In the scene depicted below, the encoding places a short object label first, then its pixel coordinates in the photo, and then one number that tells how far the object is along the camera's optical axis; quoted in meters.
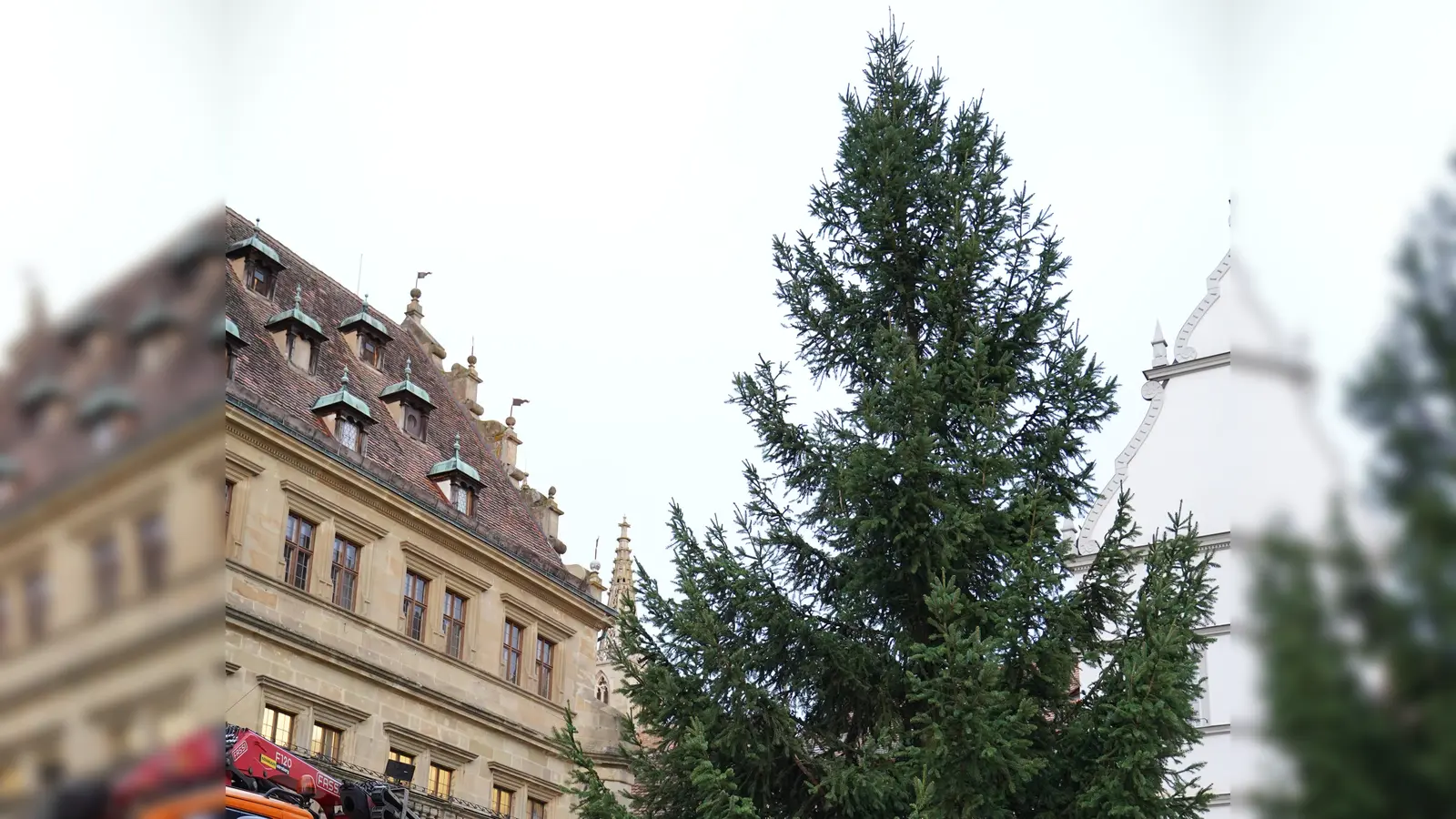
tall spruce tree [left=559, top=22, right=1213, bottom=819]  10.32
